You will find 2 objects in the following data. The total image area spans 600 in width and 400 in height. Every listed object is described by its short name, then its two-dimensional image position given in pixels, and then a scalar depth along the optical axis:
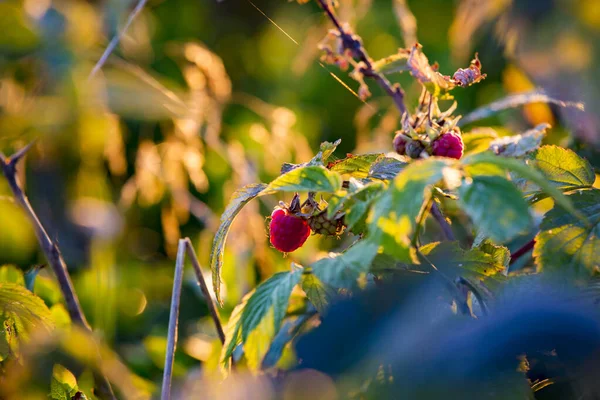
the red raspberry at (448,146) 1.36
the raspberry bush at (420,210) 1.28
